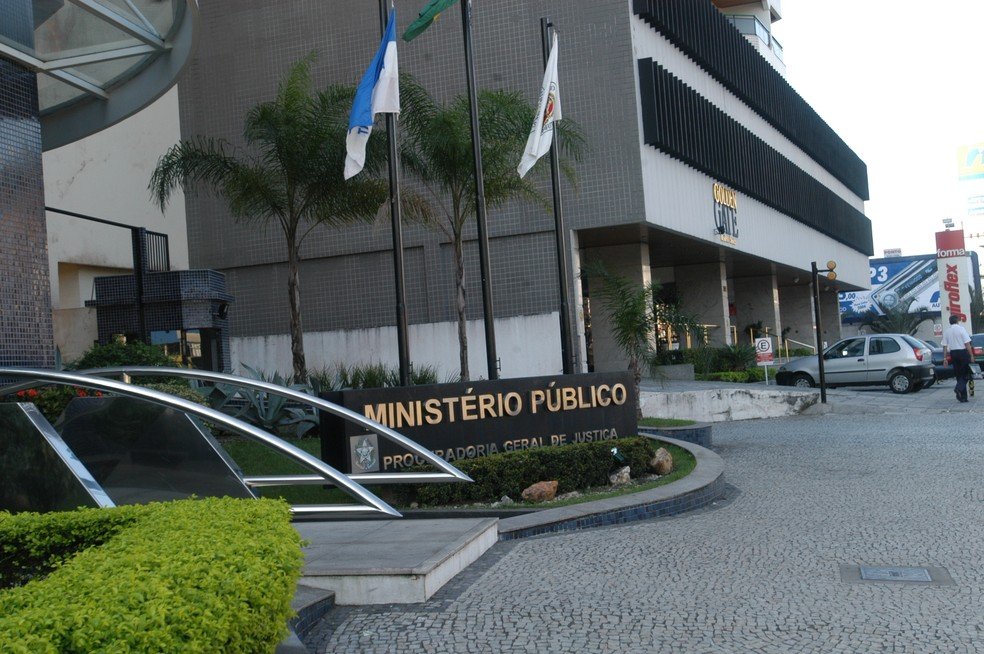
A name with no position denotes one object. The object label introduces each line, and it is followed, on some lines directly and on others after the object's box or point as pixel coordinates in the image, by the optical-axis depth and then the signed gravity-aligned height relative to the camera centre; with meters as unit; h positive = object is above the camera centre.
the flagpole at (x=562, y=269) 14.27 +1.16
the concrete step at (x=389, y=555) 6.38 -1.32
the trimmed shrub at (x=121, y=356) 15.46 +0.40
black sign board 9.97 -0.66
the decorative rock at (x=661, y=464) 11.55 -1.35
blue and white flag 12.20 +3.19
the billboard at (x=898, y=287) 80.56 +3.07
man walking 21.42 -0.63
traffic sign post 24.63 -0.38
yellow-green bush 3.14 -0.72
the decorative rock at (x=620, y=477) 11.14 -1.42
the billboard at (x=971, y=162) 116.00 +17.93
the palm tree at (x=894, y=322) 47.94 +0.21
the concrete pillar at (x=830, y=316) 56.19 +0.82
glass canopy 12.30 +4.26
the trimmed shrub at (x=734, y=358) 31.30 -0.61
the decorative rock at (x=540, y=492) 10.14 -1.38
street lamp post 21.41 +0.74
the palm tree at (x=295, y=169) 18.20 +3.73
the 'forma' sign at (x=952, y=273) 46.19 +2.25
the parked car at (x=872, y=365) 25.89 -0.94
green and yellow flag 13.99 +4.67
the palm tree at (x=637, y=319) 15.76 +0.39
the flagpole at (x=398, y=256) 11.88 +1.24
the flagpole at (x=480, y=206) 13.12 +1.97
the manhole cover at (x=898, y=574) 6.68 -1.65
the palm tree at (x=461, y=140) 18.45 +3.93
